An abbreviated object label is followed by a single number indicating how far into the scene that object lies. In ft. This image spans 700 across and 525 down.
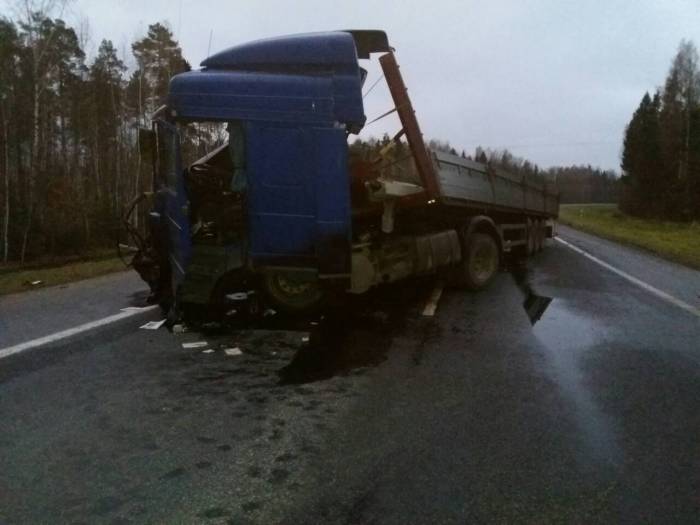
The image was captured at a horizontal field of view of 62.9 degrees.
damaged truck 19.53
